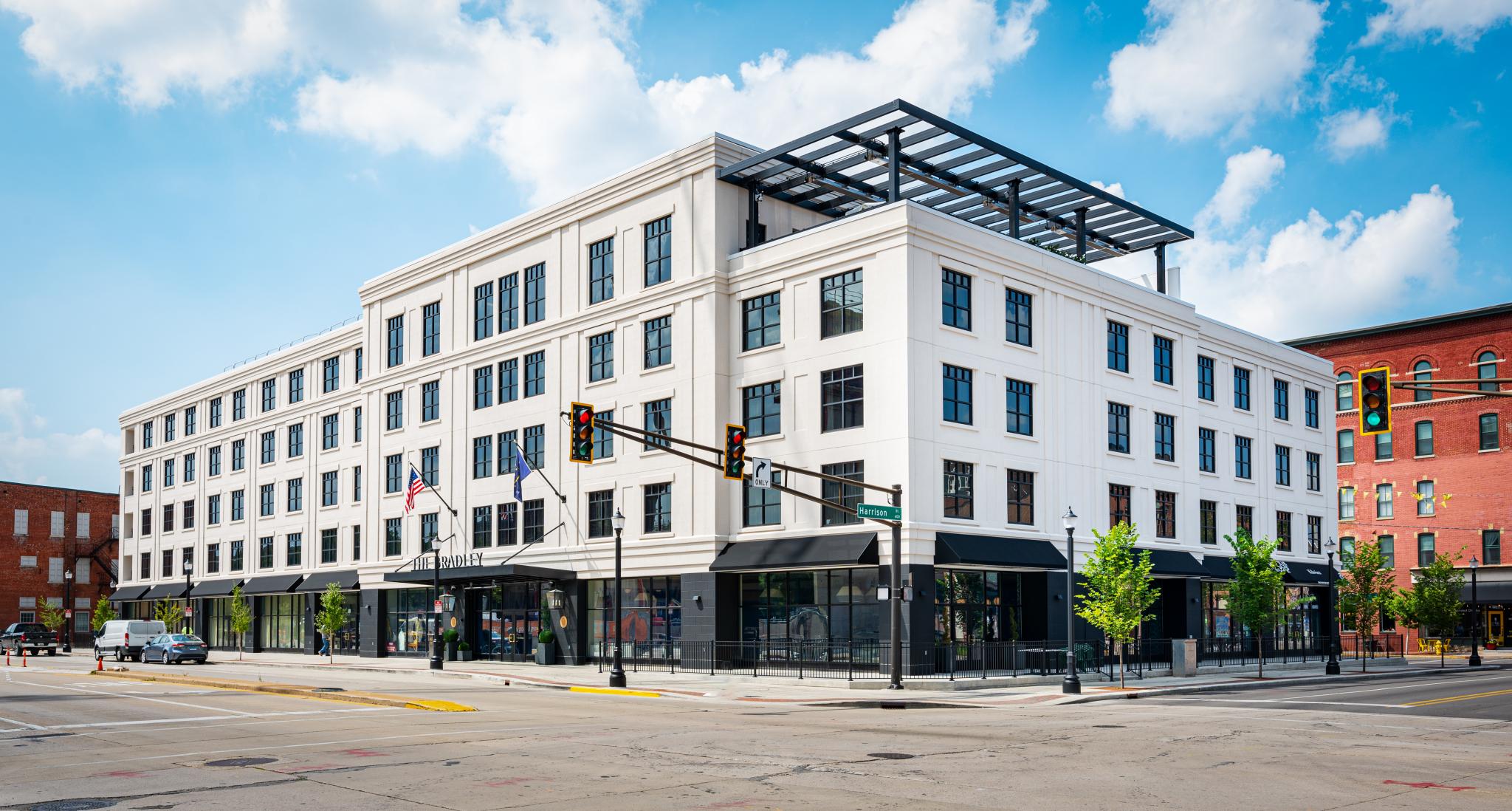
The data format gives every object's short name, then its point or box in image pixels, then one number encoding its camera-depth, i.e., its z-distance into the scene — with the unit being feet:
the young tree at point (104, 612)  287.48
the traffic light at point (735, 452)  94.32
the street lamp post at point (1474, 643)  175.11
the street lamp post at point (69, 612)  306.96
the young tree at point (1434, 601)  204.54
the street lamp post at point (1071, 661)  110.32
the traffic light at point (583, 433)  86.99
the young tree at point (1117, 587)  122.31
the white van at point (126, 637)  203.51
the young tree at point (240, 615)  236.43
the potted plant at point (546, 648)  160.25
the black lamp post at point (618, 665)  125.39
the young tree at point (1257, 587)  148.15
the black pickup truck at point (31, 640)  258.98
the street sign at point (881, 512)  108.88
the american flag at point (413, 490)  179.83
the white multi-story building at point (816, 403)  133.28
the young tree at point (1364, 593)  177.06
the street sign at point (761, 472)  100.32
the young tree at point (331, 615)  204.95
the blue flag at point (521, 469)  156.25
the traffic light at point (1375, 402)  75.72
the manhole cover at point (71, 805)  45.62
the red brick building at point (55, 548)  323.57
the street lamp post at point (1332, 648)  148.56
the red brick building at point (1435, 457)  240.12
